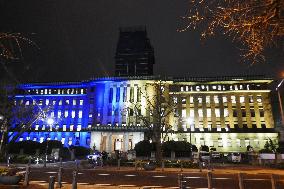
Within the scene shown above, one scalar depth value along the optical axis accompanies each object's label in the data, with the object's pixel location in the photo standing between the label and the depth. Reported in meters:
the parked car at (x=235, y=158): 40.47
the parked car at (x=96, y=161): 29.66
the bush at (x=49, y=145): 46.41
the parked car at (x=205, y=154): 37.92
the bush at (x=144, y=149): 42.94
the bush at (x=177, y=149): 41.38
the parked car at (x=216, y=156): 46.22
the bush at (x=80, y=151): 55.65
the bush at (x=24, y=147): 44.81
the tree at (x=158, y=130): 30.49
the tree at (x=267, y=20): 5.57
